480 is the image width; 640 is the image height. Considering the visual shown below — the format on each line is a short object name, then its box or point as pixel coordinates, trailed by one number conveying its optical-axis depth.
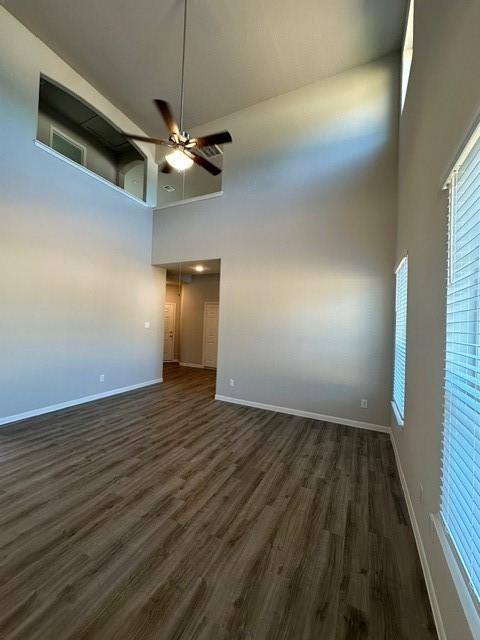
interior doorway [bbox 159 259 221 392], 8.32
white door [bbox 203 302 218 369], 8.30
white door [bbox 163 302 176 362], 8.74
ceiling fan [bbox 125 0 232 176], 2.81
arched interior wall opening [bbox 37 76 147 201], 4.61
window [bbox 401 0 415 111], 3.17
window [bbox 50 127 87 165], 4.74
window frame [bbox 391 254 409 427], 2.59
